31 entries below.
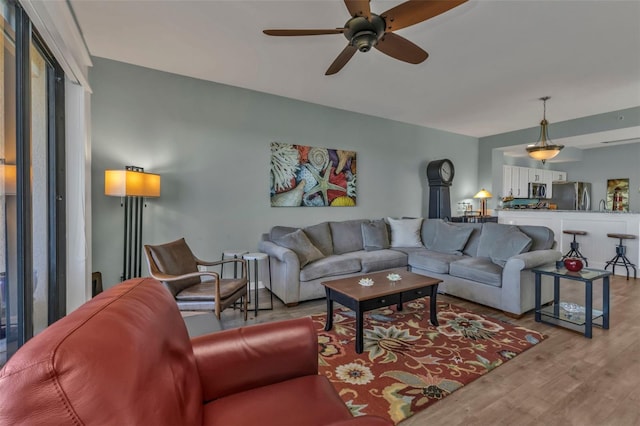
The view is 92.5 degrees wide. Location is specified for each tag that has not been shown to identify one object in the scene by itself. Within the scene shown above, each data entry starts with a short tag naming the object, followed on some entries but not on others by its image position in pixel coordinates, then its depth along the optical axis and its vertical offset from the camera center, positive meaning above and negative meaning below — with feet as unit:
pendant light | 14.94 +2.90
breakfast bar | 15.55 -1.02
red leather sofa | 1.83 -1.40
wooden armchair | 8.38 -2.26
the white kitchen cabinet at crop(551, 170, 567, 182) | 27.48 +2.88
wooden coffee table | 8.03 -2.40
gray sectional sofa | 10.46 -2.01
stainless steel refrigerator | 25.50 +1.09
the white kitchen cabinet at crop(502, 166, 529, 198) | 23.80 +2.16
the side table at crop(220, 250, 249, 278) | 11.50 -1.76
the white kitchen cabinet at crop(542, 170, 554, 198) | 26.96 +2.49
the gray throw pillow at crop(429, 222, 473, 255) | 13.75 -1.40
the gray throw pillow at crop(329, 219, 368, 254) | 14.51 -1.39
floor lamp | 9.35 +0.26
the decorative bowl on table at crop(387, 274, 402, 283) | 9.49 -2.20
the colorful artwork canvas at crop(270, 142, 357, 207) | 14.34 +1.56
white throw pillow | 15.49 -1.27
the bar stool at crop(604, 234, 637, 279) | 15.24 -2.44
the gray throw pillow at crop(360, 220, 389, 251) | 14.97 -1.43
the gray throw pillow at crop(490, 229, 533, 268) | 11.09 -1.43
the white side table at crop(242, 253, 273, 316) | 10.66 -1.82
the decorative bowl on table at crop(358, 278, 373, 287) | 9.04 -2.22
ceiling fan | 5.83 +3.83
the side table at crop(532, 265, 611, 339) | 8.68 -3.27
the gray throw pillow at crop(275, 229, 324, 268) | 12.03 -1.54
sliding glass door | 4.93 +0.49
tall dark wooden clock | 19.04 +1.37
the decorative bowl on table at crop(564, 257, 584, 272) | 9.21 -1.72
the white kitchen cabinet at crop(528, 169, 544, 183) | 25.82 +2.84
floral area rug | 6.15 -3.71
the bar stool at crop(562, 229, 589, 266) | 17.06 -2.25
